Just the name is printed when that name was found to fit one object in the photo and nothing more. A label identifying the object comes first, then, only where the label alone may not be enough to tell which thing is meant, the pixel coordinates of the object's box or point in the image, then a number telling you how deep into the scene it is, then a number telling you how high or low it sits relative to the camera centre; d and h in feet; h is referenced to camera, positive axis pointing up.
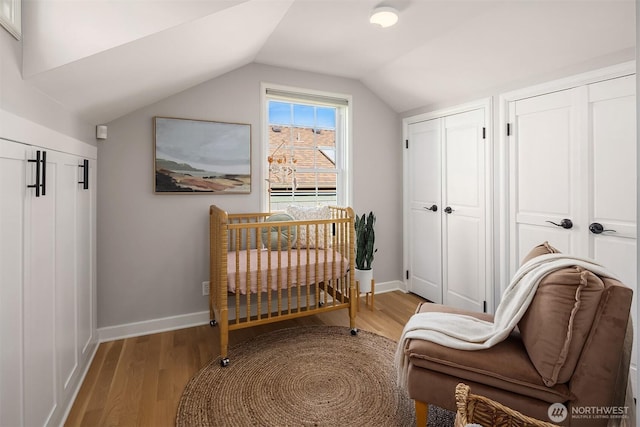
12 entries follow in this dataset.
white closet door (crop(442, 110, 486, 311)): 9.64 +0.00
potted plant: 10.58 -1.35
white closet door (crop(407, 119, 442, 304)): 11.11 +0.06
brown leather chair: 3.99 -2.02
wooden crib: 7.50 -1.41
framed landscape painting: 8.91 +1.63
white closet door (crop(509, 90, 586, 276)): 7.37 +0.87
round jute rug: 5.68 -3.49
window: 10.69 +2.22
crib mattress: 7.69 -1.43
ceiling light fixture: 6.91 +4.27
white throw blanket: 4.61 -1.86
